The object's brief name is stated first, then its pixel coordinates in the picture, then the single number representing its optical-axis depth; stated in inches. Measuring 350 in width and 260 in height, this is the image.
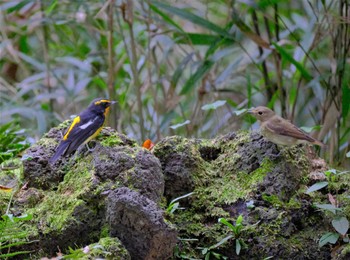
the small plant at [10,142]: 356.2
